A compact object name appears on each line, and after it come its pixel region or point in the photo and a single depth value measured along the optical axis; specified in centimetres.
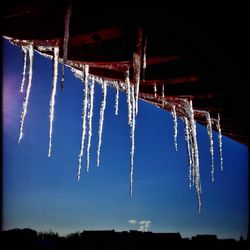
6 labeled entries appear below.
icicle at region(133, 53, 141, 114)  421
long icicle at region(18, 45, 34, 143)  490
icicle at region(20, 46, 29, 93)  457
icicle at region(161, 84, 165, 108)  542
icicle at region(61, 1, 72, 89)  290
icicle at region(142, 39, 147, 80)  396
